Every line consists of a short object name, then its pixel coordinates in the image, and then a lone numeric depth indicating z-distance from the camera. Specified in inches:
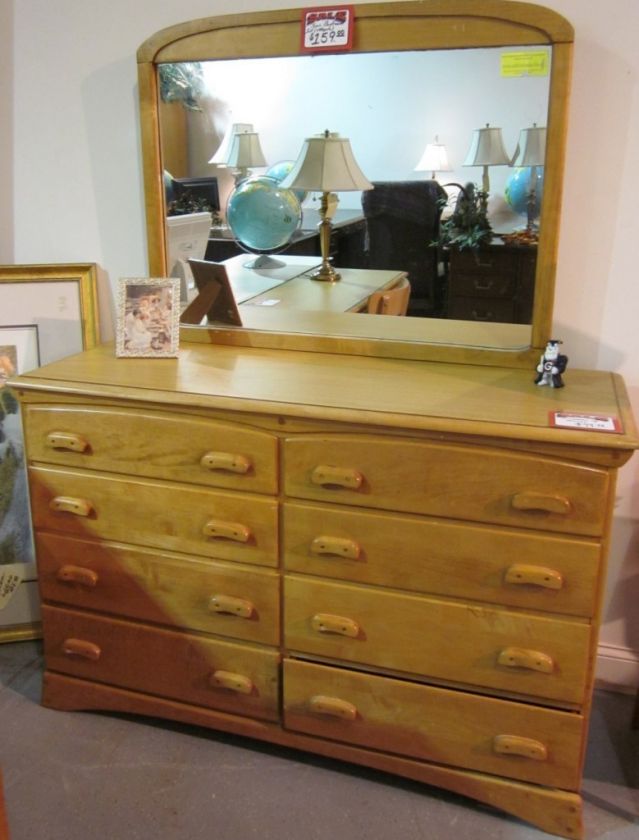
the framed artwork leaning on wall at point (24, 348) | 86.4
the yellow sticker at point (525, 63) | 64.8
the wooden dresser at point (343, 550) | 60.5
